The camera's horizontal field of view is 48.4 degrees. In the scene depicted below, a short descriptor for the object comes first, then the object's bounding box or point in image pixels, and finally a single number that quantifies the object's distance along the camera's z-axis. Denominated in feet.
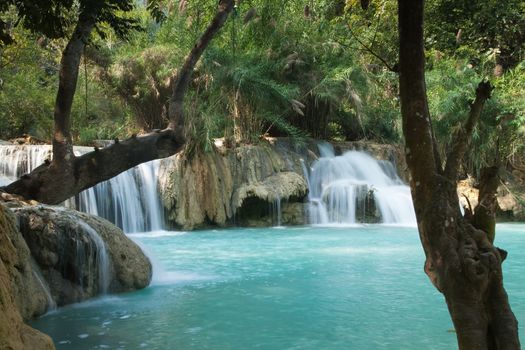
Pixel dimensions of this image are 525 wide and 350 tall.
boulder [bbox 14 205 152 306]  20.16
